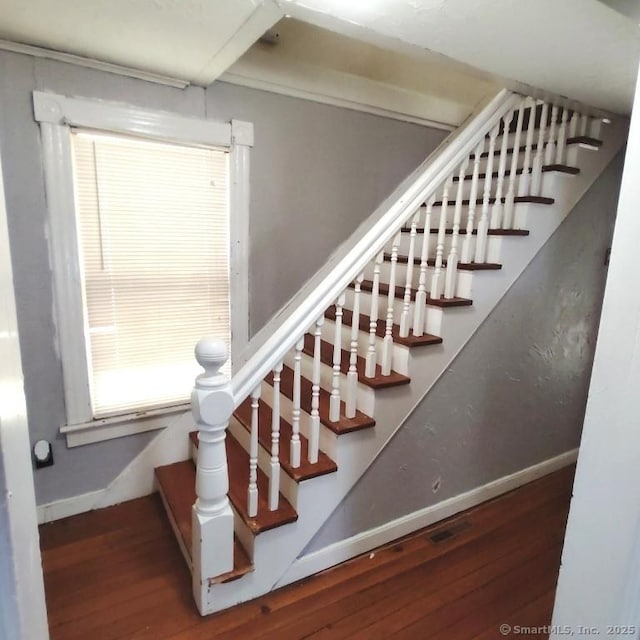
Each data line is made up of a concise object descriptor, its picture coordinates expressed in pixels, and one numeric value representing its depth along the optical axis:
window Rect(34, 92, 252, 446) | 1.81
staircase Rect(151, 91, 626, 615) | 1.43
